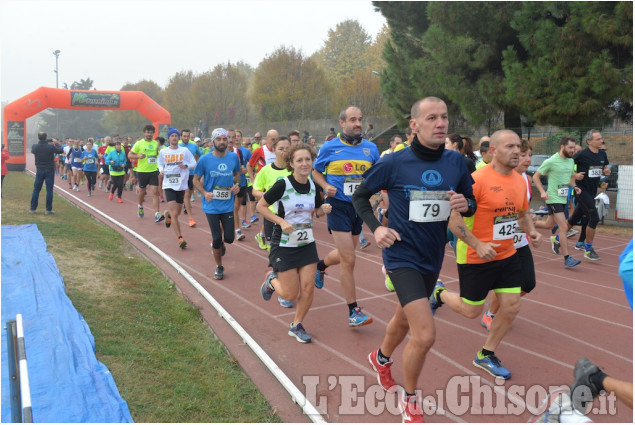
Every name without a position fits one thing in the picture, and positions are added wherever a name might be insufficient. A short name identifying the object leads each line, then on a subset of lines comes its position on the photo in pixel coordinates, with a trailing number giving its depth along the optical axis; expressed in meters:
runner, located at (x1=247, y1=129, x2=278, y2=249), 10.41
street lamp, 56.45
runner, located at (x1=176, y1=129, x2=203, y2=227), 12.13
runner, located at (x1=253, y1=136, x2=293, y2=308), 6.54
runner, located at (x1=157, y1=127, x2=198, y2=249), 9.85
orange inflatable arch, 30.22
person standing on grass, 13.37
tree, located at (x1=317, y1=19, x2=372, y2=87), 61.25
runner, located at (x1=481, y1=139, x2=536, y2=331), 4.82
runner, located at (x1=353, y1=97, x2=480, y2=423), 3.59
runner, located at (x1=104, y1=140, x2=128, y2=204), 16.11
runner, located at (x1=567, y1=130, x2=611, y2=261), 9.02
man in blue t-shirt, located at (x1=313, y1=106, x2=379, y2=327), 5.54
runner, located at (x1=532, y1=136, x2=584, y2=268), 8.62
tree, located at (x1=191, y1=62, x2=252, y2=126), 53.84
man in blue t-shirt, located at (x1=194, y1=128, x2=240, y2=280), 7.67
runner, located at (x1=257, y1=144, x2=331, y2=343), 5.22
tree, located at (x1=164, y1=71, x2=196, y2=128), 56.44
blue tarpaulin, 3.82
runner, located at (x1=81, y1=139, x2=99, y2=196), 18.53
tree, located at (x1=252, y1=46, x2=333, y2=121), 43.09
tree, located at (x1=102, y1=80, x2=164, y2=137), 73.12
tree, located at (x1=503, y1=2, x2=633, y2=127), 14.09
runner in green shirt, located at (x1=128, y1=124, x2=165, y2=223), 12.70
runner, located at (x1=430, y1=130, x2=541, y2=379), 4.38
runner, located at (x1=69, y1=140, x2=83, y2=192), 20.70
